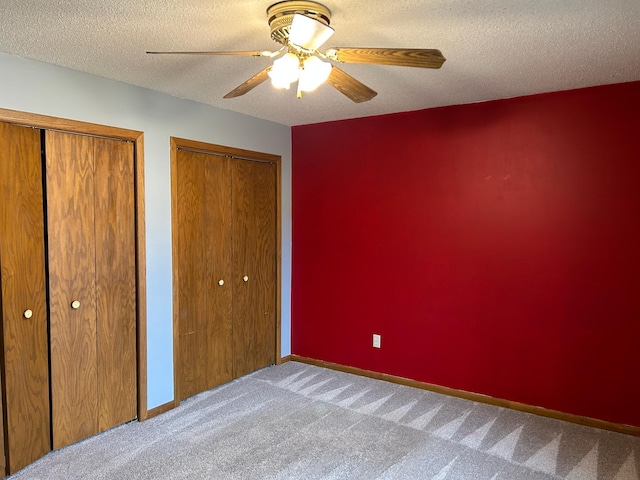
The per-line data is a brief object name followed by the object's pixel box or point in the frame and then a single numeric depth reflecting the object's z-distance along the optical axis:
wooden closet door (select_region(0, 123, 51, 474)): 2.40
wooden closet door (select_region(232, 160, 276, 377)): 3.86
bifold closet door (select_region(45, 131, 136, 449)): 2.64
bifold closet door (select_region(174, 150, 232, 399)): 3.39
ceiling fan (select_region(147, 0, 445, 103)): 1.69
